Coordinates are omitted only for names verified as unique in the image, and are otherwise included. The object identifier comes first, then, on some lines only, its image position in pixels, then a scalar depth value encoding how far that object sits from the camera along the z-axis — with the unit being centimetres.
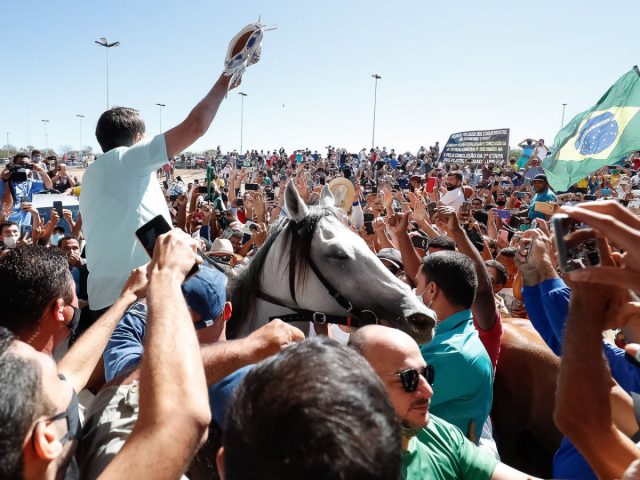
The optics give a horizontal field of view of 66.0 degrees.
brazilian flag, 604
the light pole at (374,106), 4407
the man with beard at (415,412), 187
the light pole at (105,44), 3060
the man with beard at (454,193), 865
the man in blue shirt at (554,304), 239
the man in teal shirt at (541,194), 880
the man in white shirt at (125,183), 256
